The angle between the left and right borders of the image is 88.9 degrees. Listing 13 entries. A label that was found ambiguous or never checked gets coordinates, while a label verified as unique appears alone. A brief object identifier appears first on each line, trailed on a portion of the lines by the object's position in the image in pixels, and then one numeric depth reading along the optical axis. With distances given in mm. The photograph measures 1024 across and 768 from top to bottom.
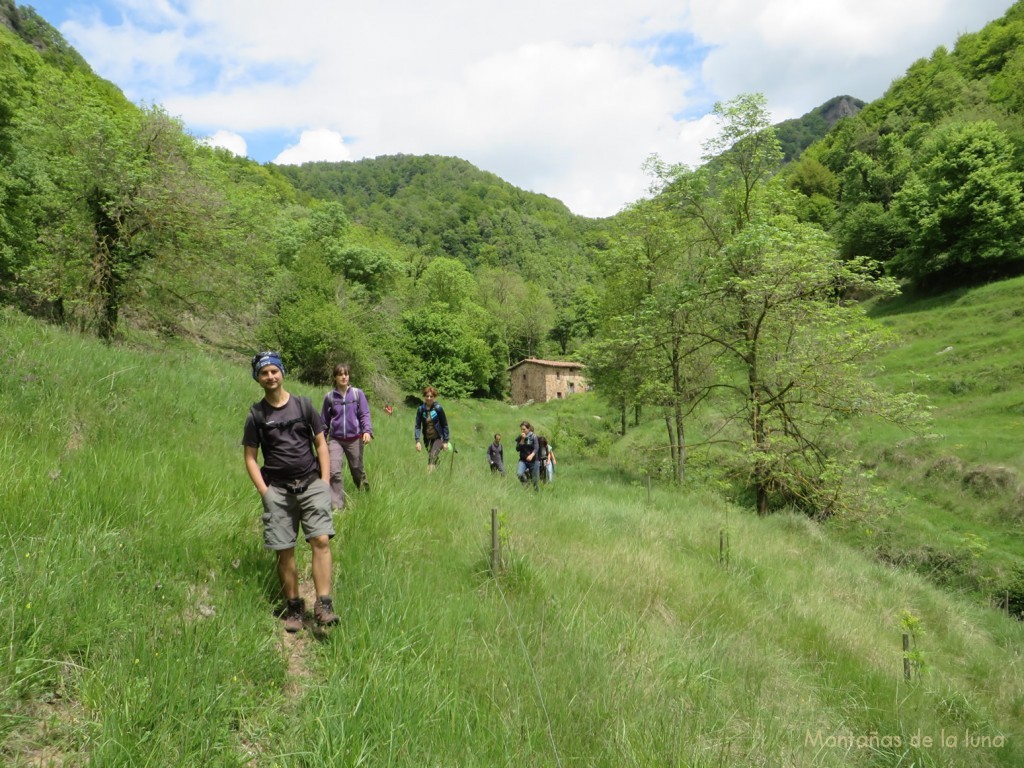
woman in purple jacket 6273
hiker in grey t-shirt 3400
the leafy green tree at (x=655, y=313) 13398
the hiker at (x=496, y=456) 13724
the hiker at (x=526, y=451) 12487
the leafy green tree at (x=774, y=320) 11086
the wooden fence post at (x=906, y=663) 4633
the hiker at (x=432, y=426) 9227
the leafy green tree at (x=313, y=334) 30031
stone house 56000
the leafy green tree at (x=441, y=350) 45844
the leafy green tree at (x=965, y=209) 32812
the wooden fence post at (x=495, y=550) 4453
